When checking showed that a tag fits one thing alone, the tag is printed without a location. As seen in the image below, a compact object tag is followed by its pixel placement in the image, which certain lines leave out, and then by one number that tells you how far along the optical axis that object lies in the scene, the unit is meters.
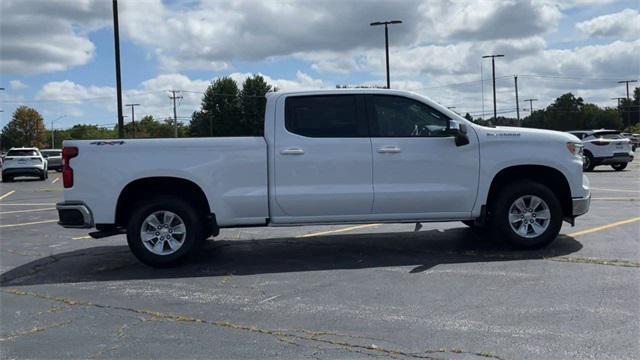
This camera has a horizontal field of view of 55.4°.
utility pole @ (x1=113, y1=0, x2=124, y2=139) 23.52
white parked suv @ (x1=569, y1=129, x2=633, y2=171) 23.55
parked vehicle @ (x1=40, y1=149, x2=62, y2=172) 40.69
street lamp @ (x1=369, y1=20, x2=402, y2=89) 34.22
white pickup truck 6.92
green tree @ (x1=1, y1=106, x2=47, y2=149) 120.38
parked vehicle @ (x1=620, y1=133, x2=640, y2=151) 66.22
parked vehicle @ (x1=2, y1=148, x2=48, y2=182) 28.06
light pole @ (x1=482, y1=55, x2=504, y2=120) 47.31
